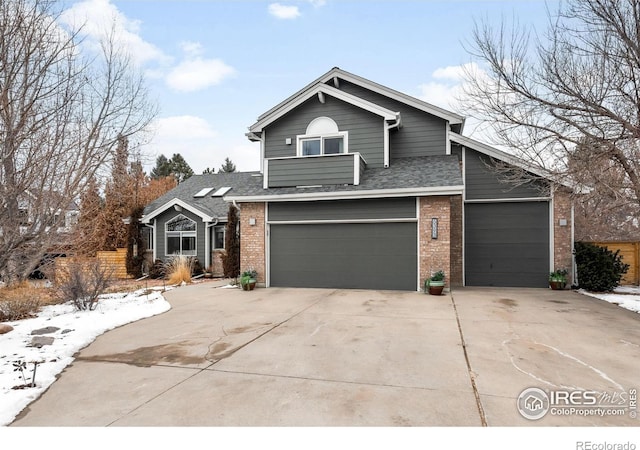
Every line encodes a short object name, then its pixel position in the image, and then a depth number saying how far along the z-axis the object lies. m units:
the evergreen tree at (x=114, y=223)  16.46
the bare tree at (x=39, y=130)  4.23
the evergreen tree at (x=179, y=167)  39.75
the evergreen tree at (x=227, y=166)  45.25
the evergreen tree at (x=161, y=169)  40.00
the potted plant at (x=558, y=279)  10.17
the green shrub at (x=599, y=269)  9.63
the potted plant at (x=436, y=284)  9.23
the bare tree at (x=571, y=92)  7.89
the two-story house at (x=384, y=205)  10.11
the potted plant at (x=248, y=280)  10.72
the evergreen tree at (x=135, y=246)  16.14
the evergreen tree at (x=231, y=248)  14.47
